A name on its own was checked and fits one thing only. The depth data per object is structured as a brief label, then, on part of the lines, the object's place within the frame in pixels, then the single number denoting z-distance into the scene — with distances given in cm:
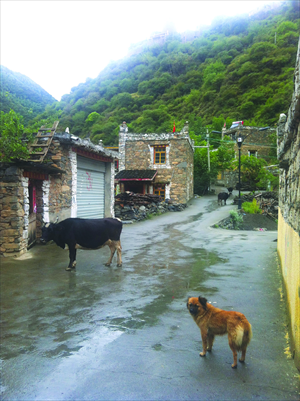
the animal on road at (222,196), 2667
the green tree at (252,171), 3538
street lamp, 2102
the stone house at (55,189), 917
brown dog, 327
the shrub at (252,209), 1996
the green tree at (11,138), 902
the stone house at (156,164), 2770
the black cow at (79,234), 789
